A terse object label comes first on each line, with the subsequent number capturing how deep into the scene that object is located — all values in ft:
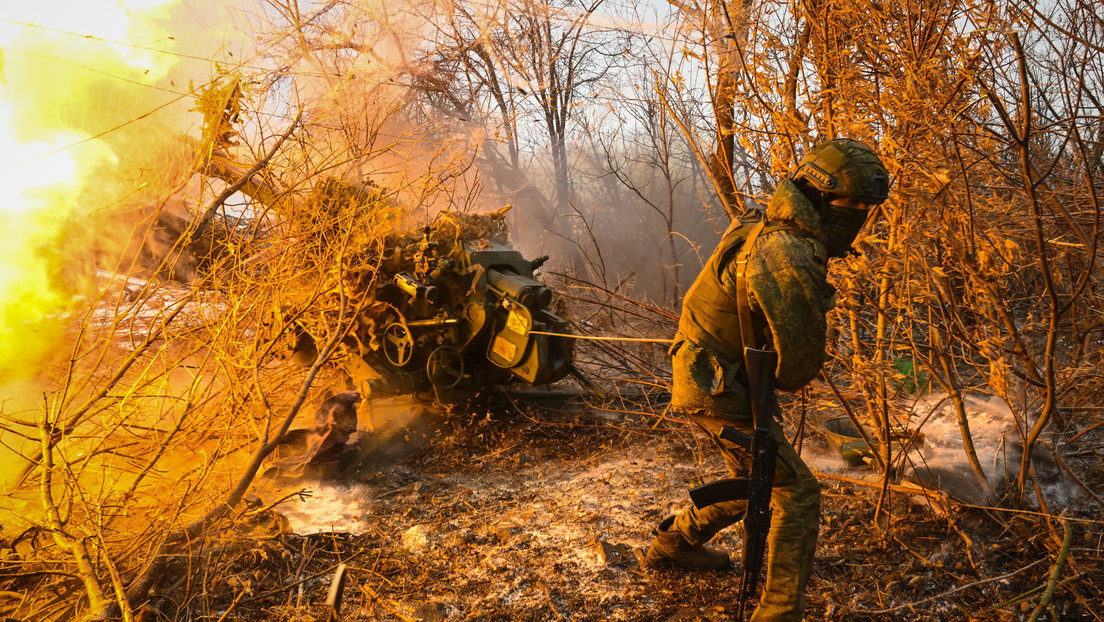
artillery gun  16.94
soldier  8.21
